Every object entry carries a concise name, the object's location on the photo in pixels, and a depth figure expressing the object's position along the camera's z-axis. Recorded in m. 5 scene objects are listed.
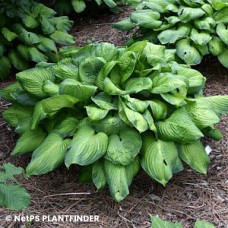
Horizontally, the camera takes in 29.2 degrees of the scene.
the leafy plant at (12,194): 2.10
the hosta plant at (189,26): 4.22
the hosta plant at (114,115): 2.88
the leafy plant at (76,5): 5.22
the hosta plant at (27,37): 4.41
